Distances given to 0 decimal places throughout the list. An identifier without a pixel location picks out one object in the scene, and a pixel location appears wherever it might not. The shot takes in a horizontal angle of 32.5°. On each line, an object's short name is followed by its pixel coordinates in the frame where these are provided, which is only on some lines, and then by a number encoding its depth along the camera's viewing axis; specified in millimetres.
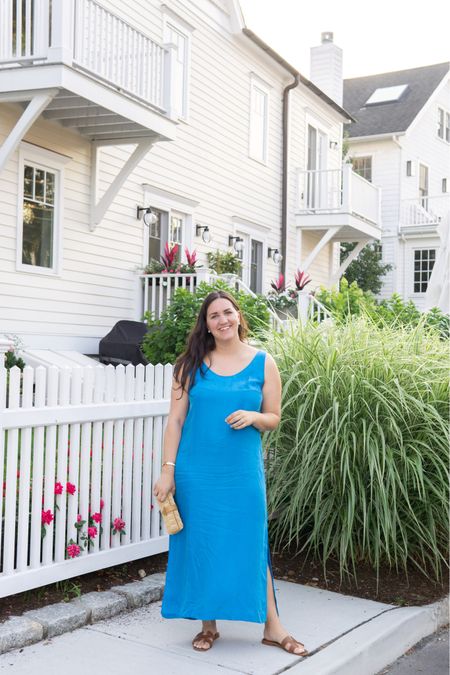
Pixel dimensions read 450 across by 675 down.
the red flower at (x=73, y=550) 4094
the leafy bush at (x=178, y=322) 8539
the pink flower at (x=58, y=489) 4043
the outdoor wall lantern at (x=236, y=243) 13648
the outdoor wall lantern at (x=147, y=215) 11234
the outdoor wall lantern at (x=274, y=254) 15594
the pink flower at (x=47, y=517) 3938
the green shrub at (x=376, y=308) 10258
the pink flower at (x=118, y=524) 4445
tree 23797
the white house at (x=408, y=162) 24375
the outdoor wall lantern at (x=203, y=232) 12907
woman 3541
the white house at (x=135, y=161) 8555
